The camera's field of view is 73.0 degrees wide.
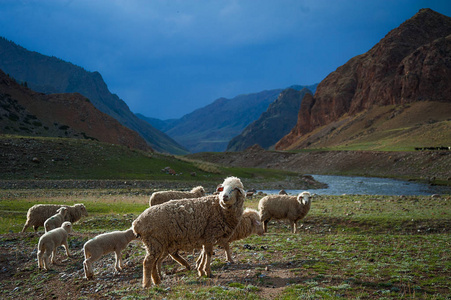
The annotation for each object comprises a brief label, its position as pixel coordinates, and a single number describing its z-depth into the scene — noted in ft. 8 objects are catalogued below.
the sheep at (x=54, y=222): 43.19
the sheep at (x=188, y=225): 27.14
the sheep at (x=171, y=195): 48.14
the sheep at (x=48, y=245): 34.04
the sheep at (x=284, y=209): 54.34
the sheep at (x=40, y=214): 48.80
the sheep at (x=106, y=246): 30.56
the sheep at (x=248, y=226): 36.06
